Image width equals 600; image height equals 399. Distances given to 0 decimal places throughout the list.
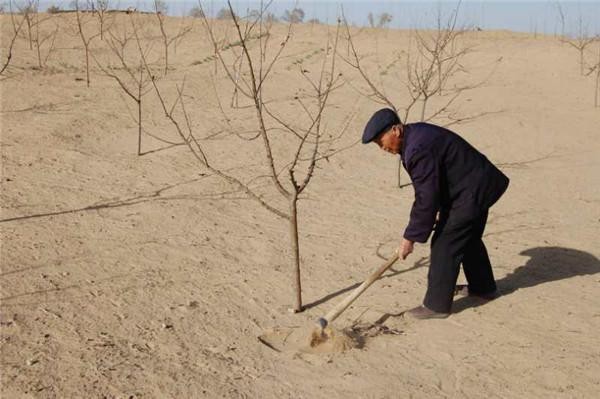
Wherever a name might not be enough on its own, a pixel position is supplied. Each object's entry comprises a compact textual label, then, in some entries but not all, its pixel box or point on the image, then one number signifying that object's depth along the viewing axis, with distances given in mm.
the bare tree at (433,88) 9323
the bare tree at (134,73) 9320
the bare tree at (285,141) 3745
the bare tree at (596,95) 10778
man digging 3404
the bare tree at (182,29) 15010
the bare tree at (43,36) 11305
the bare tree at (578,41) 12883
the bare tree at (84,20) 14063
